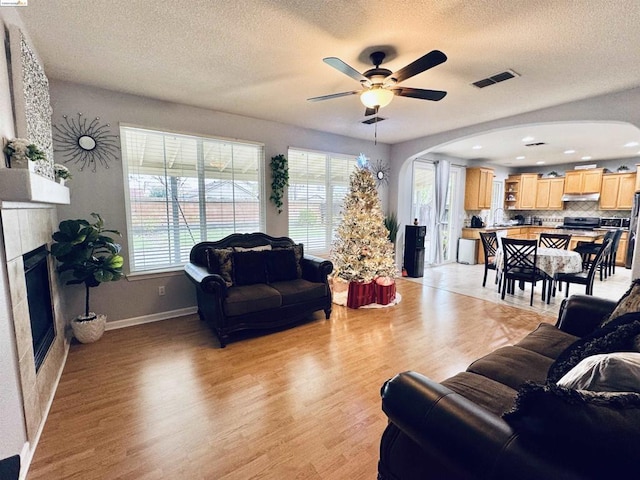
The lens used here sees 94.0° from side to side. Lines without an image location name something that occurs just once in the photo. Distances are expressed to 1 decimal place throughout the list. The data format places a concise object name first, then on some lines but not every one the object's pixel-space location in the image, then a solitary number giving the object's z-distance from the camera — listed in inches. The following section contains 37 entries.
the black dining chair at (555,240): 189.6
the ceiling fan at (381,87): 89.0
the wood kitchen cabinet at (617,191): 266.8
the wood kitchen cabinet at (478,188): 286.7
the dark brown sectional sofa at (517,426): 31.0
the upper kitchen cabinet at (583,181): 283.0
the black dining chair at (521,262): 163.9
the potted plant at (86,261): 106.5
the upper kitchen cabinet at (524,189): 326.0
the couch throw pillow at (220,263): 127.8
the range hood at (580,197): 286.5
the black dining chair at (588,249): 200.9
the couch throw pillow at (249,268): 134.0
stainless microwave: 281.7
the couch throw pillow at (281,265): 143.1
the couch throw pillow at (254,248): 142.7
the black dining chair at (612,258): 233.5
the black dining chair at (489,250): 200.8
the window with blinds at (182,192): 138.6
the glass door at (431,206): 260.5
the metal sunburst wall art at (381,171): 226.7
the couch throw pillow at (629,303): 65.8
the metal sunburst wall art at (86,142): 119.5
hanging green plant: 171.6
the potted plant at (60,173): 103.7
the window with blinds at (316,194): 187.2
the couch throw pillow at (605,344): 49.6
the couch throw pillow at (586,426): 30.0
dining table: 161.8
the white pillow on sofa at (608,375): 36.2
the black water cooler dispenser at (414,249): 226.8
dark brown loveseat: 116.4
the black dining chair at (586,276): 159.9
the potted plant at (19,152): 68.2
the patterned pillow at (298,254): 150.8
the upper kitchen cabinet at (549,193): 309.0
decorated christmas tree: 164.9
